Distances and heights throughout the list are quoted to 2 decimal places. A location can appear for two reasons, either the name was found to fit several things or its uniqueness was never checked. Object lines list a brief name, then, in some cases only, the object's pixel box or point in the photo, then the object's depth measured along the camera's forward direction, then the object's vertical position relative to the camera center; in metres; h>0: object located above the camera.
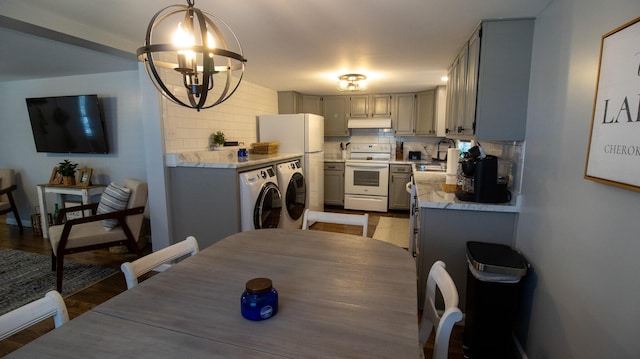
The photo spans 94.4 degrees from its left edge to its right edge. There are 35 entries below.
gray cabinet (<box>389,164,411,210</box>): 5.10 -0.76
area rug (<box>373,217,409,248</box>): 3.96 -1.28
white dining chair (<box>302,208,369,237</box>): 1.92 -0.52
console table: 3.69 -0.63
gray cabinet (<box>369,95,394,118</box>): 5.34 +0.66
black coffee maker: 2.06 -0.27
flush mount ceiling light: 3.78 +0.78
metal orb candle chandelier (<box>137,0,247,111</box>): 0.98 +0.30
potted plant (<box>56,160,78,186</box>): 3.86 -0.40
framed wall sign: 0.97 +0.10
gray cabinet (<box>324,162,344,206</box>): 5.45 -0.74
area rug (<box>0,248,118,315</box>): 2.56 -1.31
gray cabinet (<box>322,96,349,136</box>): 5.56 +0.52
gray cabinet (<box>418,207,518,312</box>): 2.07 -0.65
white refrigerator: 4.46 +0.07
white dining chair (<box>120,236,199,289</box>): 1.23 -0.55
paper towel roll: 3.46 -0.21
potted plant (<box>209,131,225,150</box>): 3.55 +0.01
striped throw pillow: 2.94 -0.58
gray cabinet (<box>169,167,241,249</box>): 2.88 -0.61
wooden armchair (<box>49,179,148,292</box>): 2.62 -0.86
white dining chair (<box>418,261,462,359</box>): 0.93 -0.58
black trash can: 1.70 -0.92
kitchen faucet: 5.26 -0.07
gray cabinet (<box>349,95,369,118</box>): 5.46 +0.66
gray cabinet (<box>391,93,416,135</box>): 5.23 +0.48
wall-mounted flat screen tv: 3.76 +0.22
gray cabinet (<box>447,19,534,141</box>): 1.95 +0.43
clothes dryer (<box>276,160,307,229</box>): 3.72 -0.67
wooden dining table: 0.83 -0.57
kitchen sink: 4.33 -0.38
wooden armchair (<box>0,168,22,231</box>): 4.19 -0.68
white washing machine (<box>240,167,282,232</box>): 2.93 -0.60
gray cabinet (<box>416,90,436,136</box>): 5.05 +0.50
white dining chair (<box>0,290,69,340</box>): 0.88 -0.54
